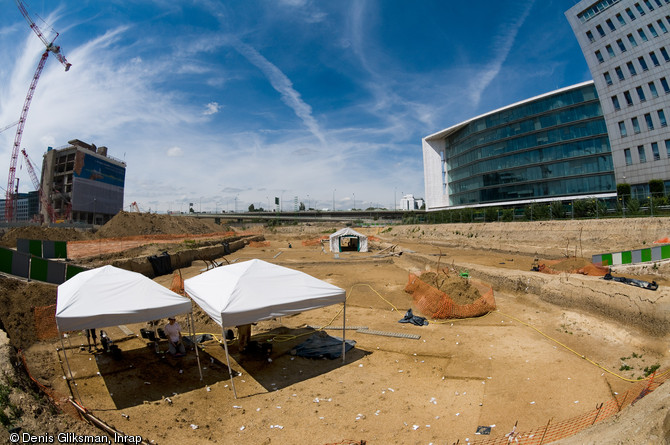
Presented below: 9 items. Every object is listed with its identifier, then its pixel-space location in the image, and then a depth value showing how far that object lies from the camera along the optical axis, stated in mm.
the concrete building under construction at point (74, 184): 93625
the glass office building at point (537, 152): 50000
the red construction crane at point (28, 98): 93638
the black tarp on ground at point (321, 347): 9430
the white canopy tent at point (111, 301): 7129
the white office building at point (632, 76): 38750
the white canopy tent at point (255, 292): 7352
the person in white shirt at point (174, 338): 9031
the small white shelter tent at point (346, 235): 38456
